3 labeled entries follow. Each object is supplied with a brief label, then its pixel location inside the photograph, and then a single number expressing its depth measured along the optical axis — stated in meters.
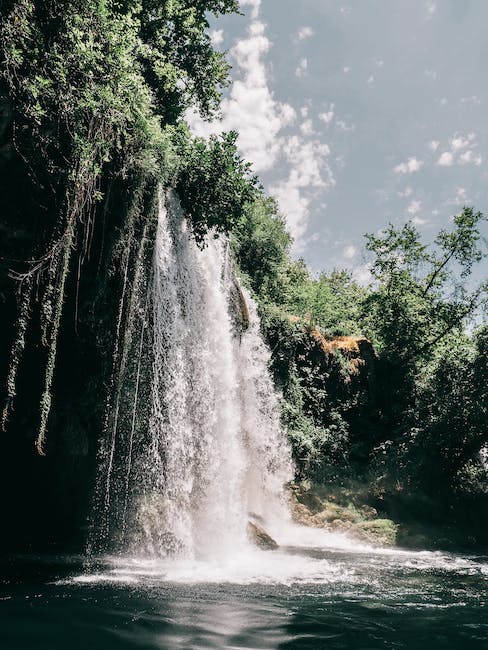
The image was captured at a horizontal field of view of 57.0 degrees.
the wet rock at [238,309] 14.09
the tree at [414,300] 20.62
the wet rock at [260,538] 10.92
